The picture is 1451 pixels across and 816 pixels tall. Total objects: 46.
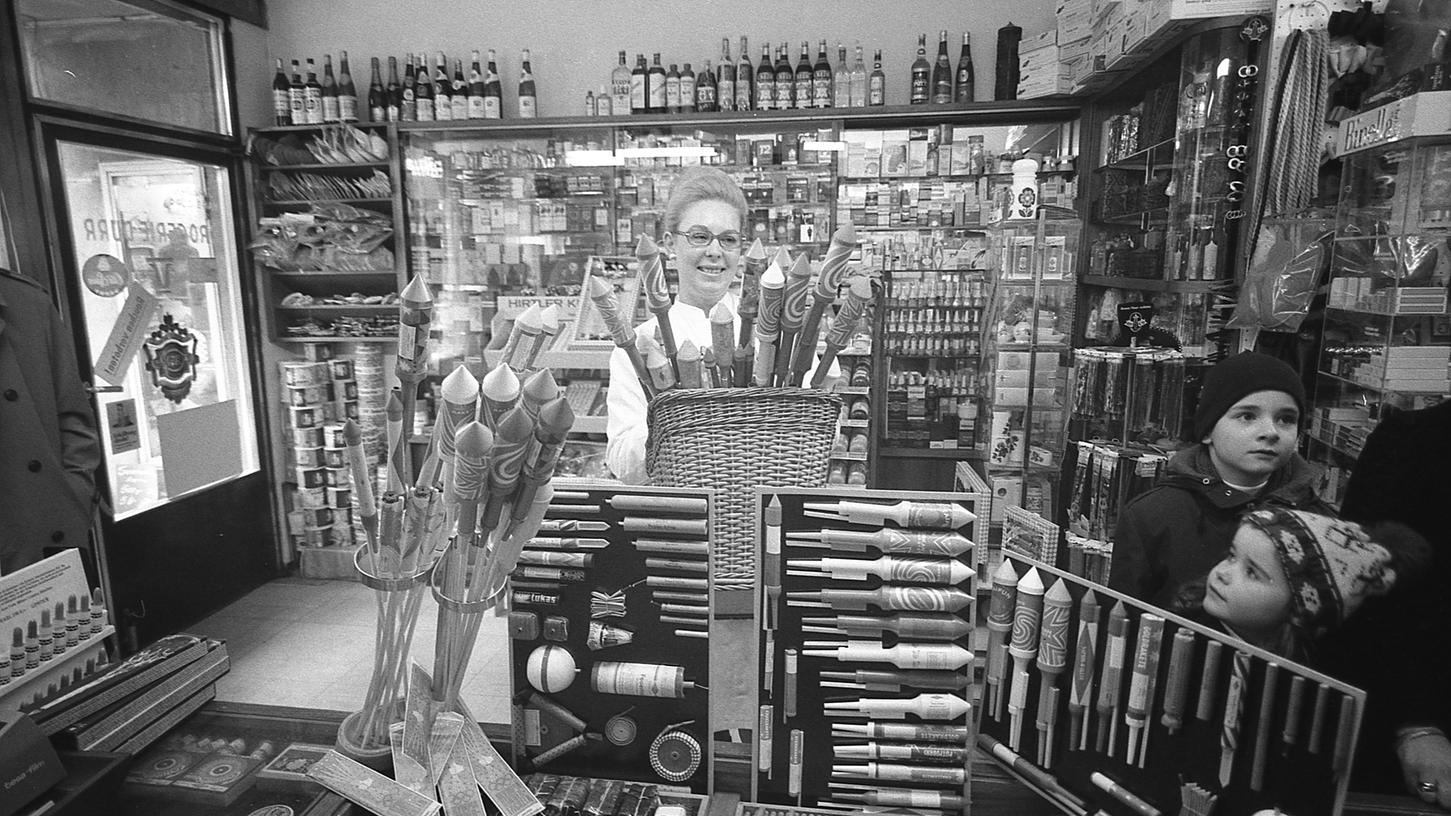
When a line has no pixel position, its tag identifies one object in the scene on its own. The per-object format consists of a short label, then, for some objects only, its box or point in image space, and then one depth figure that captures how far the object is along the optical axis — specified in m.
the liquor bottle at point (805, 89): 4.52
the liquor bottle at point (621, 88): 4.70
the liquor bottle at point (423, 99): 4.82
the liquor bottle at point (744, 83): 4.58
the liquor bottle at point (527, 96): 4.88
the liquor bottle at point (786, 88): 4.53
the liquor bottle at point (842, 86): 4.53
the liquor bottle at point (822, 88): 4.50
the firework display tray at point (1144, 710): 0.89
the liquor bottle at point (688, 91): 4.64
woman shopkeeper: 2.20
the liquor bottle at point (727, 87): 4.59
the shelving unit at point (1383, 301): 2.32
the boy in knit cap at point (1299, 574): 0.96
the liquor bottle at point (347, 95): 4.84
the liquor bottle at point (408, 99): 4.84
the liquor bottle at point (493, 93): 4.83
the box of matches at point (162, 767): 1.19
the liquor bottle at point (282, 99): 4.82
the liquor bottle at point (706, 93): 4.61
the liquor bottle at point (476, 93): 4.84
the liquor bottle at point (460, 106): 4.86
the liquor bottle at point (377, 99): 4.88
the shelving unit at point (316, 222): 4.72
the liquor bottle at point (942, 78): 4.52
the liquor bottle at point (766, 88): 4.55
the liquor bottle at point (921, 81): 4.57
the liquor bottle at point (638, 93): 4.68
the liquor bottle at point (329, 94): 4.85
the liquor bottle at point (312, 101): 4.80
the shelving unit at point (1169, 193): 3.06
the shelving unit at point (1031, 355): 3.87
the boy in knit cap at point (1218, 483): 1.65
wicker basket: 1.32
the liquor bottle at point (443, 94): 4.83
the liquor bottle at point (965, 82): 4.49
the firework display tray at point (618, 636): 1.17
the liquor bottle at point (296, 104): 4.79
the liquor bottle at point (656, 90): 4.66
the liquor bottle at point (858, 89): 4.53
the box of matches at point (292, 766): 1.16
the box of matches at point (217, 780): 1.15
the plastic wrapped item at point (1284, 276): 2.78
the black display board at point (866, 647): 1.11
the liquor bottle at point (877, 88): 4.55
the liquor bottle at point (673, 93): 4.65
